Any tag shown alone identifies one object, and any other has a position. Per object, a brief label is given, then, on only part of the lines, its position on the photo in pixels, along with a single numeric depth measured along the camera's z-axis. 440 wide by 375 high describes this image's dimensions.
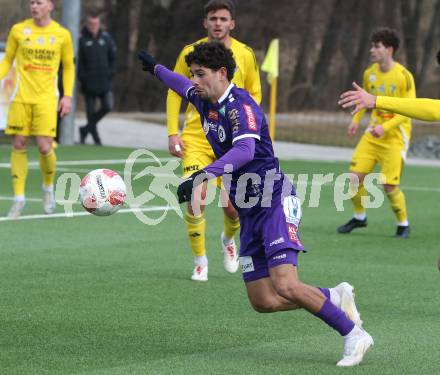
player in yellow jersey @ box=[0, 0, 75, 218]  26.64
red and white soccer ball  15.55
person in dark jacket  46.75
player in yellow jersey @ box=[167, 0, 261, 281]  19.42
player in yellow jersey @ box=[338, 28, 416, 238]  25.48
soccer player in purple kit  13.65
